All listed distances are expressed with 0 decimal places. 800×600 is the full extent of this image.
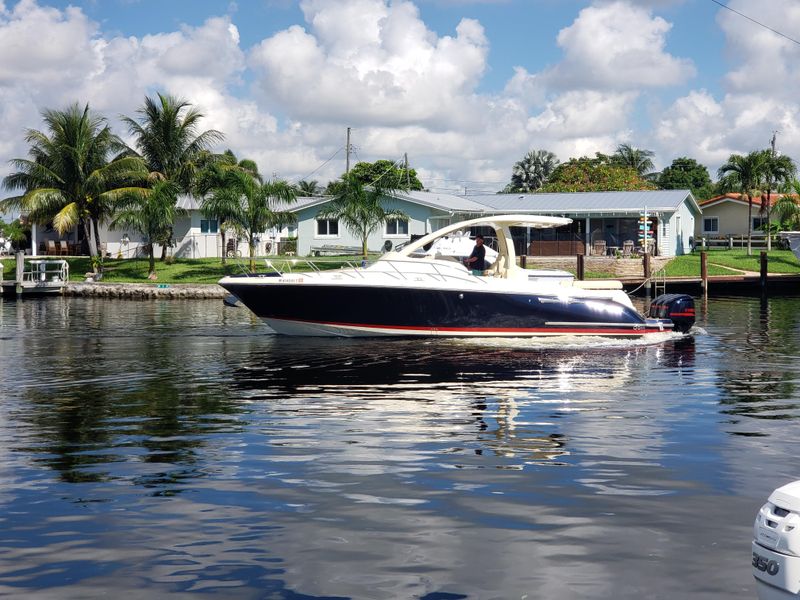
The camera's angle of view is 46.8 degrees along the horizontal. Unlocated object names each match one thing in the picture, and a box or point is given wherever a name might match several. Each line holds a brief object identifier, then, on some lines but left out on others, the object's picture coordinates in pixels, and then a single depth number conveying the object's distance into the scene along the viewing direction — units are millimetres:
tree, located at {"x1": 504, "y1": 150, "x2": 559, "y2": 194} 95812
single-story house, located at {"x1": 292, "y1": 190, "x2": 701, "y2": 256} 50312
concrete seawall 41500
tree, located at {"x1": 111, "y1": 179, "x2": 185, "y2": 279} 45781
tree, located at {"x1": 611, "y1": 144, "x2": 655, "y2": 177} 92812
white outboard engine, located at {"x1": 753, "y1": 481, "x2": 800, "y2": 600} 4715
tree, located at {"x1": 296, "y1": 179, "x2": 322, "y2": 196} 91825
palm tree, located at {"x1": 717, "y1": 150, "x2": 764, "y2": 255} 54344
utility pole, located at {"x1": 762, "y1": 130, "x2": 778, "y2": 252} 53538
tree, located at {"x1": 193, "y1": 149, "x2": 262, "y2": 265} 45375
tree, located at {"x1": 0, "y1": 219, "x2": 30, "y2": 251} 75162
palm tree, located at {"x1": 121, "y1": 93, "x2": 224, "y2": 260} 52250
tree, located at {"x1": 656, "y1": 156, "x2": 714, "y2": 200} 100625
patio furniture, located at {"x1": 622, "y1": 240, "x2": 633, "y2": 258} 47862
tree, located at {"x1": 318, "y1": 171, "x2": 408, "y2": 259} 45125
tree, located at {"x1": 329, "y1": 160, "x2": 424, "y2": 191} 76750
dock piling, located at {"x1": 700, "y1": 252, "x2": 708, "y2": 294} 39125
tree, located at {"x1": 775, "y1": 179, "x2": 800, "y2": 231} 53000
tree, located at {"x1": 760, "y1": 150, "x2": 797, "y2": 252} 53812
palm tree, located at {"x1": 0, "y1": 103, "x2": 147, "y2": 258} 50406
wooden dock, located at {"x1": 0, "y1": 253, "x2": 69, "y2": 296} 42984
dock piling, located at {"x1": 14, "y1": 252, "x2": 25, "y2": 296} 42750
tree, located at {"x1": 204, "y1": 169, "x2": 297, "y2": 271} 45094
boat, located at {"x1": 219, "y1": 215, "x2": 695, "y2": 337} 20797
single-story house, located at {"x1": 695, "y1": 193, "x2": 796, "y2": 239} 64312
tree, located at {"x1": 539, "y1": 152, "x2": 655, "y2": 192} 69756
